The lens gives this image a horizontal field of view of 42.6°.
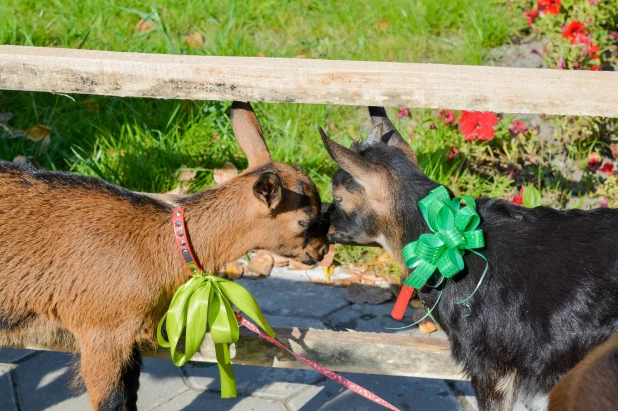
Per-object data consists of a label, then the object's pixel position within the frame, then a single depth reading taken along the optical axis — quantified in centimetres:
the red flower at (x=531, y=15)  608
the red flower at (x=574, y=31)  554
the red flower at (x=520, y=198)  527
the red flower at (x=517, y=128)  552
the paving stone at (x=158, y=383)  422
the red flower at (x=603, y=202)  526
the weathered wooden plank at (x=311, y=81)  349
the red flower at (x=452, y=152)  553
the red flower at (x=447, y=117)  556
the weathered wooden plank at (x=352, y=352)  365
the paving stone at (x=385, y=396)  419
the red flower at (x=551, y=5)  582
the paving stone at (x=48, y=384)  418
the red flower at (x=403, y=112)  571
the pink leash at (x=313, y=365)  345
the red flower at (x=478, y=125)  528
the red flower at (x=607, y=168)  548
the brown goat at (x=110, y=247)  340
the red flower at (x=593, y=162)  554
